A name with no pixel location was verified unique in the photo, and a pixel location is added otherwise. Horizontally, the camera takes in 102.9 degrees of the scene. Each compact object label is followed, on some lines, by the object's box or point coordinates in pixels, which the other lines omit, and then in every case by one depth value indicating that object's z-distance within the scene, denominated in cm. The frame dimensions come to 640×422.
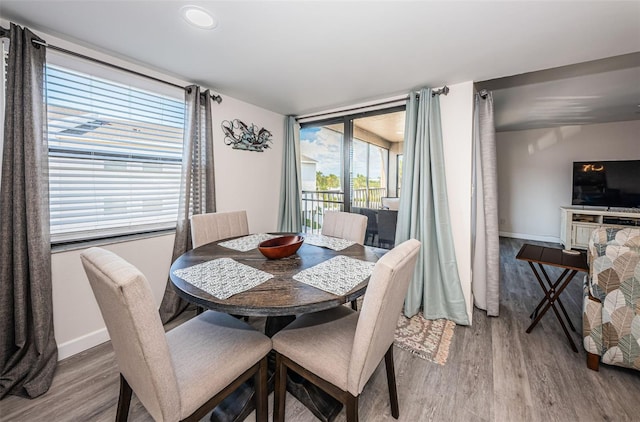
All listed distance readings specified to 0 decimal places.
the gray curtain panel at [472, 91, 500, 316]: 245
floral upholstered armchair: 151
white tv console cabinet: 417
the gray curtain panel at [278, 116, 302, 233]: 349
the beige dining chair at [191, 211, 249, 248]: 211
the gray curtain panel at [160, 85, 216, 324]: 235
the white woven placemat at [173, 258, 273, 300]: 118
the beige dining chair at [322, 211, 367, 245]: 225
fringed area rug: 193
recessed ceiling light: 143
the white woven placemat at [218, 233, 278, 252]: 188
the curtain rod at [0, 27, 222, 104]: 153
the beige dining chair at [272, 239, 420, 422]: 100
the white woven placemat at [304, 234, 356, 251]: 190
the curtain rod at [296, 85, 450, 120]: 240
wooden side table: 188
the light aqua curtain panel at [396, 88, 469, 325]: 239
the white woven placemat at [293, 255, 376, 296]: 122
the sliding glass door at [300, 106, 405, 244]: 318
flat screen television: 424
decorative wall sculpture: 285
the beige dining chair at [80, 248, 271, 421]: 83
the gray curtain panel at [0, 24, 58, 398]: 153
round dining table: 106
